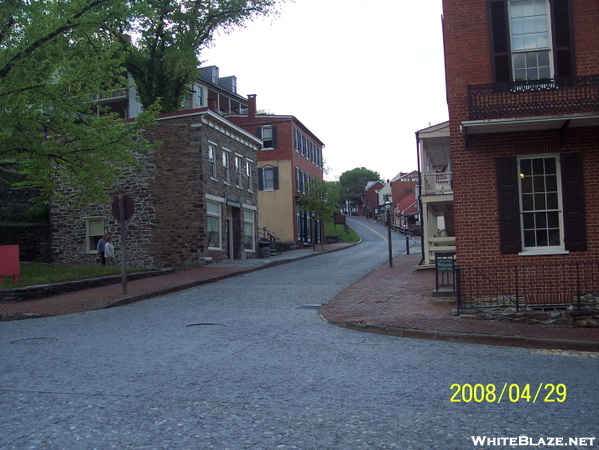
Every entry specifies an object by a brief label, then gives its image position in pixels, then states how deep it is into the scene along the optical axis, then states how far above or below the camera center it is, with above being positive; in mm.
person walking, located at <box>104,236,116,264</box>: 24527 -6
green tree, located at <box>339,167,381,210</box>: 126750 +12263
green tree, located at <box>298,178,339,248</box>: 39875 +2732
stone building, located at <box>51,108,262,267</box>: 25719 +1724
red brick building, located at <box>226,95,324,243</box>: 42938 +4999
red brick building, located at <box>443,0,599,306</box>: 12148 +2075
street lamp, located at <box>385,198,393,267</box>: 26081 +1319
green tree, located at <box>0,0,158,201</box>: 17094 +4638
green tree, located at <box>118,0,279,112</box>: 32281 +11113
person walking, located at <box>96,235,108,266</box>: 25203 +49
